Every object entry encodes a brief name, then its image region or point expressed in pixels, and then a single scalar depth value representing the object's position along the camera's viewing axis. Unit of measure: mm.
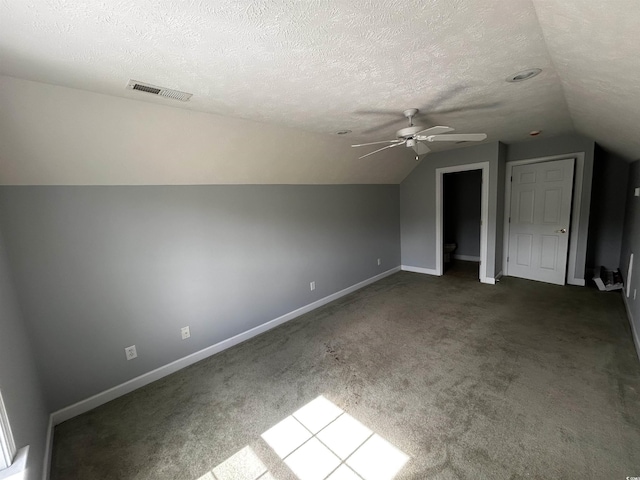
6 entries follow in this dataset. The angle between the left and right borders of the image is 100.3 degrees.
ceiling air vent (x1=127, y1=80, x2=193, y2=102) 1621
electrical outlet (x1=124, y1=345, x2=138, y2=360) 2332
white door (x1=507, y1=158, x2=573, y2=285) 4098
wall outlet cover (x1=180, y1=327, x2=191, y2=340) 2646
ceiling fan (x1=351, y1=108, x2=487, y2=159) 2227
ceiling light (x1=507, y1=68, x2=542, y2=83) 1763
